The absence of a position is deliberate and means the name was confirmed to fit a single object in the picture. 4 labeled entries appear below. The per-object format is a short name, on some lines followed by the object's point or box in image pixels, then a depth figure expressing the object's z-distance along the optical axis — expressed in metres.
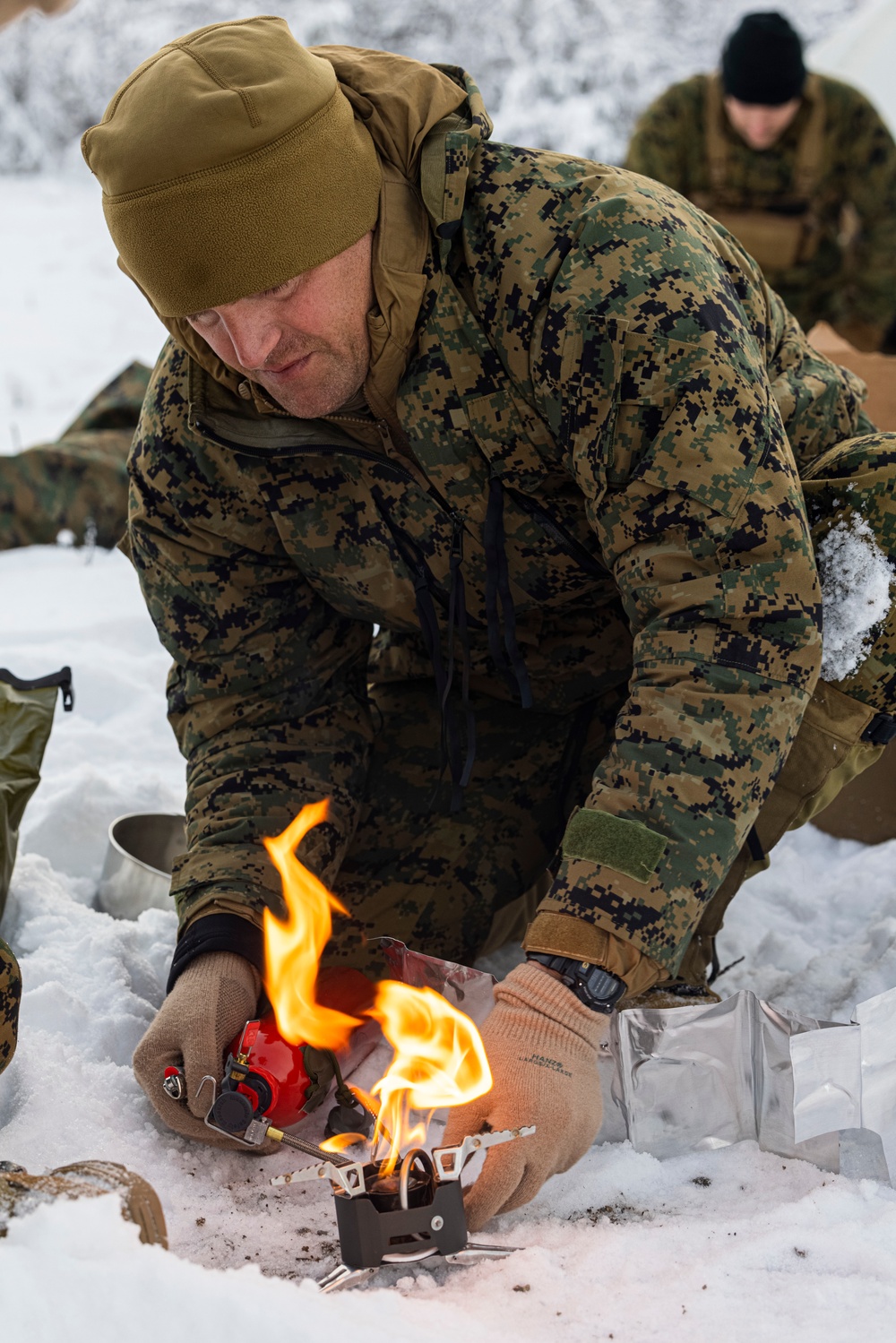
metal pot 2.61
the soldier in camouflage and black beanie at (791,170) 5.51
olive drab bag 2.47
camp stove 1.56
